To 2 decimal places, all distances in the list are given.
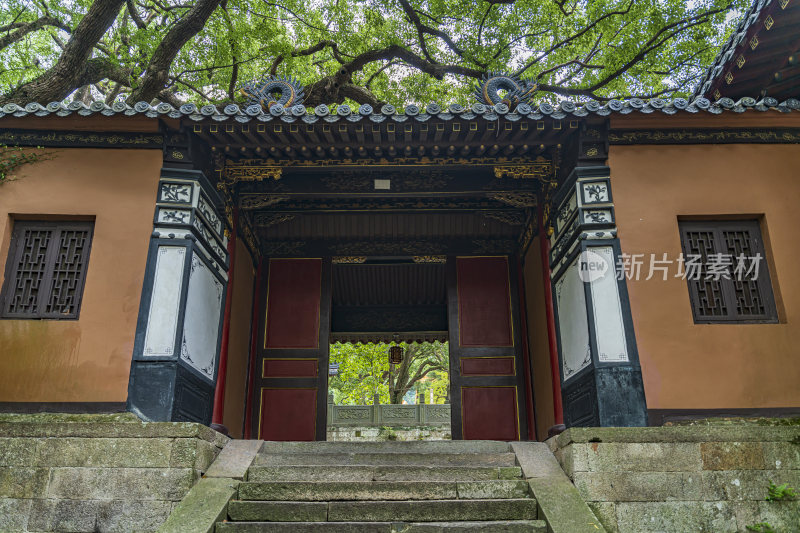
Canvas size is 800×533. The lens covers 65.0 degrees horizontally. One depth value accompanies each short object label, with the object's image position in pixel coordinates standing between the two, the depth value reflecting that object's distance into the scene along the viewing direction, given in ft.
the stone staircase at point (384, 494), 13.89
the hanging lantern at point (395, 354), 42.17
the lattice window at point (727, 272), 18.54
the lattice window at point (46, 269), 18.53
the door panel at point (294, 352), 26.13
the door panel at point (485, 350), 25.98
